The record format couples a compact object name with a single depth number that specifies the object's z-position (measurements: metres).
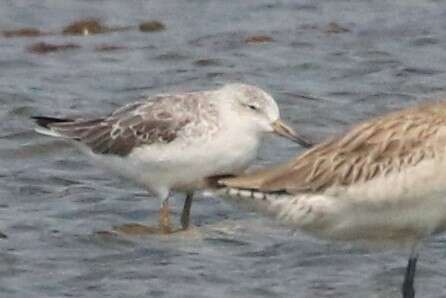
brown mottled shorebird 10.86
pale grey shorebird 13.10
